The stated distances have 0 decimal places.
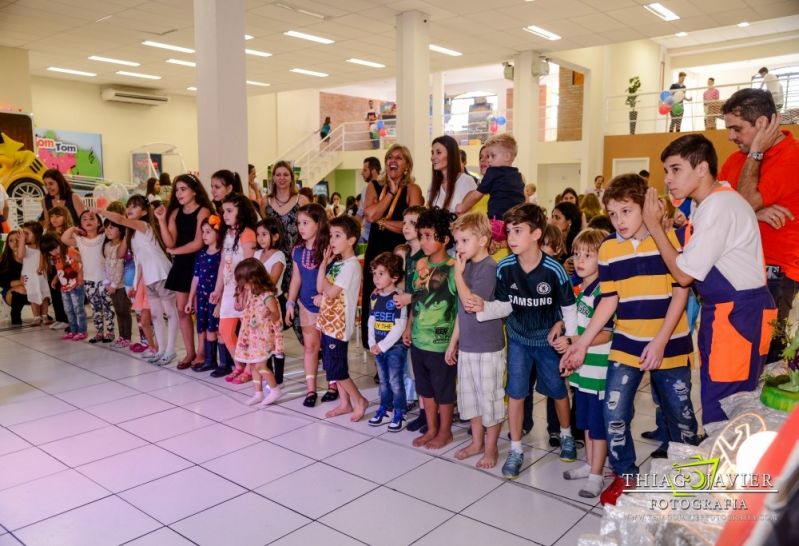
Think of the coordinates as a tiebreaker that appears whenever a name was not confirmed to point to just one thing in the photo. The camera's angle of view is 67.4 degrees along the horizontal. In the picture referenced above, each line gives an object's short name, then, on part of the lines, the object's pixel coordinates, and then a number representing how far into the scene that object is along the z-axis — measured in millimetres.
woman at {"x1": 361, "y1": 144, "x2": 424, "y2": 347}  4074
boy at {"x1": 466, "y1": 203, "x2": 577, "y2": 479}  2771
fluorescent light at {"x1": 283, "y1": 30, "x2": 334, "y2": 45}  9766
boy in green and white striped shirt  2686
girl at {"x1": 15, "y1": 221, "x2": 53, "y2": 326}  6215
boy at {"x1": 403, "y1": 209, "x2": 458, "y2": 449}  3160
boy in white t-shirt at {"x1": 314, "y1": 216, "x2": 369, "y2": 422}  3611
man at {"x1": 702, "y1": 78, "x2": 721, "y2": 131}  12809
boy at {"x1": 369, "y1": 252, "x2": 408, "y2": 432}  3404
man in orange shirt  2621
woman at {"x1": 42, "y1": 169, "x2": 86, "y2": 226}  6109
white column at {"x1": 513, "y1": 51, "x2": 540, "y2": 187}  11453
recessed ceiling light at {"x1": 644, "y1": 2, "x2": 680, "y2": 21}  8539
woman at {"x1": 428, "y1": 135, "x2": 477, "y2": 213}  3873
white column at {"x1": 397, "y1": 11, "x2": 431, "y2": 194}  8750
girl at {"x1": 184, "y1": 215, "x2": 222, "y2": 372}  4469
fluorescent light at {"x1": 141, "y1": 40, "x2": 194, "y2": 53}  10438
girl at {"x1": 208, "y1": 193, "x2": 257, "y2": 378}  4242
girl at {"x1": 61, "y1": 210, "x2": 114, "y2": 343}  5371
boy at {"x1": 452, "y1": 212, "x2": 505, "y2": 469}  2928
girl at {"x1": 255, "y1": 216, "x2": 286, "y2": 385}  4148
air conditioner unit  14969
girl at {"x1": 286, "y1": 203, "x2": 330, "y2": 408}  3855
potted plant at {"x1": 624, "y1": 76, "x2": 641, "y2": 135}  13258
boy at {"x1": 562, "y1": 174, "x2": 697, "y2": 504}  2443
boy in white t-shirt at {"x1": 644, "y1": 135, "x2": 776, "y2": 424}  2072
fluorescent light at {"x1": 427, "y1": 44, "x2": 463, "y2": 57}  10995
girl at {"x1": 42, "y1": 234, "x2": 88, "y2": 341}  5602
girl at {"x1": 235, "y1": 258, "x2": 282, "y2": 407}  3895
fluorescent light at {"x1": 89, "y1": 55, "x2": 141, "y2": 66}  11827
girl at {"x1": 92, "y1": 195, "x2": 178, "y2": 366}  4789
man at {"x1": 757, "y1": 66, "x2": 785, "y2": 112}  10516
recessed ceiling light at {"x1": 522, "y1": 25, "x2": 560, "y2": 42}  9727
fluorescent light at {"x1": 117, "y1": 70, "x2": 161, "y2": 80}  13430
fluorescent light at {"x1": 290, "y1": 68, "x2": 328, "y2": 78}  13031
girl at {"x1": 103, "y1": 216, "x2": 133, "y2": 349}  5258
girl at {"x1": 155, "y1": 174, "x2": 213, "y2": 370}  4609
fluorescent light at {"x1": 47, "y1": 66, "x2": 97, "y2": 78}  13031
